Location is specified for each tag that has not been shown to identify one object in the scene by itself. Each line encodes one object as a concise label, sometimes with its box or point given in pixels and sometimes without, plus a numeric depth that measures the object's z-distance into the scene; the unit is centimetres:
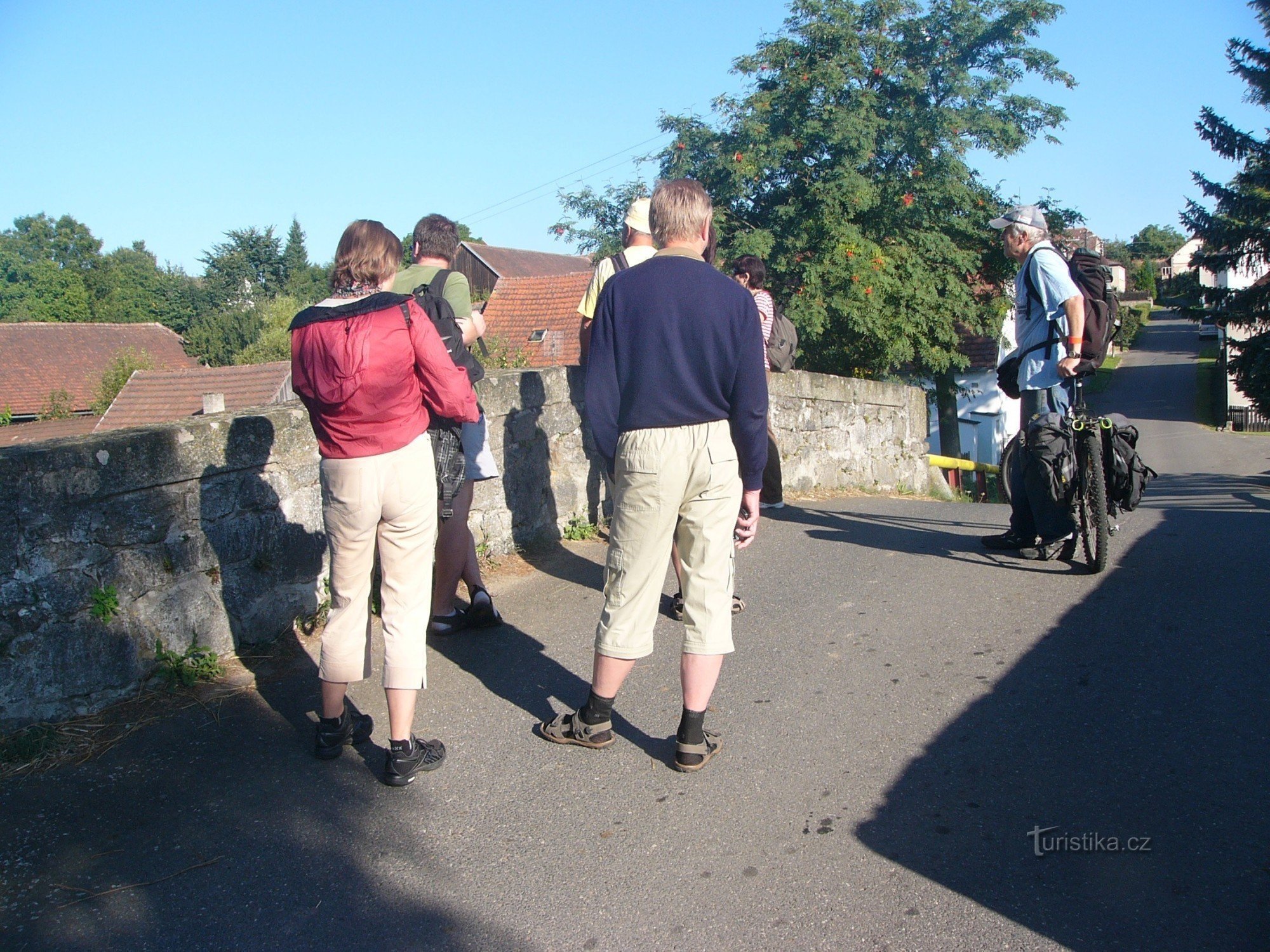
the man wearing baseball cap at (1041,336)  508
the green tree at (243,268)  6594
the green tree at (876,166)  1916
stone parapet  332
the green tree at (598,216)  2430
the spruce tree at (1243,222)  2934
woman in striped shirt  593
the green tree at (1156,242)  11056
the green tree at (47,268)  7888
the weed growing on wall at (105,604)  351
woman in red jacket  299
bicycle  506
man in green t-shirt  406
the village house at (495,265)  5588
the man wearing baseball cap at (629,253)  448
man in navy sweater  305
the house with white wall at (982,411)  2889
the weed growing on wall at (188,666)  374
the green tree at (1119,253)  9196
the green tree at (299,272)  6725
